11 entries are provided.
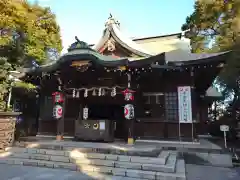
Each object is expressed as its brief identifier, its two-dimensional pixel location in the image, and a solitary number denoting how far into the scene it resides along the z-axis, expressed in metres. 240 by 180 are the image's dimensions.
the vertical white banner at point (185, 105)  8.10
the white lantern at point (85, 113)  9.56
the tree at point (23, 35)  9.65
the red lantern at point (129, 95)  8.18
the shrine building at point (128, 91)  8.16
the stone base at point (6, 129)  7.71
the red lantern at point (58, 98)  9.44
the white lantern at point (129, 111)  8.11
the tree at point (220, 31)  10.99
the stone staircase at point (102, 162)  5.21
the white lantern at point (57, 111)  9.23
